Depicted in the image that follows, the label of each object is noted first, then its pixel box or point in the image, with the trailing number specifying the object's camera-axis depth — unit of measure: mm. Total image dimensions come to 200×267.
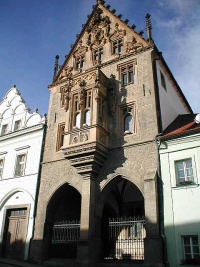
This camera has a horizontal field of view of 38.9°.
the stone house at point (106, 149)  14141
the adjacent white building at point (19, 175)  17344
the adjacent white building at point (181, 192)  11828
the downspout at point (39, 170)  17147
